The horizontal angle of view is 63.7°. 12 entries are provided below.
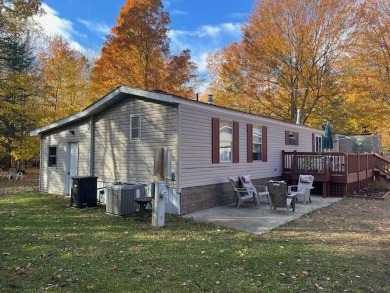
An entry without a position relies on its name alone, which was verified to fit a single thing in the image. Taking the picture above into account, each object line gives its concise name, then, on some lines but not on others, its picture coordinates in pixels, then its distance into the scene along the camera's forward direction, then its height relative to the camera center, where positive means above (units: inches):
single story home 344.2 +15.9
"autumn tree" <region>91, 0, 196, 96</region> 671.1 +227.8
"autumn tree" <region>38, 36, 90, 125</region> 793.6 +194.0
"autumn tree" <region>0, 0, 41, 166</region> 679.1 +156.2
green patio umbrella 544.1 +31.8
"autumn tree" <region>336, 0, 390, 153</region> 700.0 +205.2
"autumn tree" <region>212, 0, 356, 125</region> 698.2 +239.3
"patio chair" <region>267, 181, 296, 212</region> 343.3 -42.5
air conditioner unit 333.1 -45.6
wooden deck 466.0 -19.3
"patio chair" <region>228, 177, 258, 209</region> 373.4 -45.5
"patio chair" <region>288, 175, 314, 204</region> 405.7 -38.6
